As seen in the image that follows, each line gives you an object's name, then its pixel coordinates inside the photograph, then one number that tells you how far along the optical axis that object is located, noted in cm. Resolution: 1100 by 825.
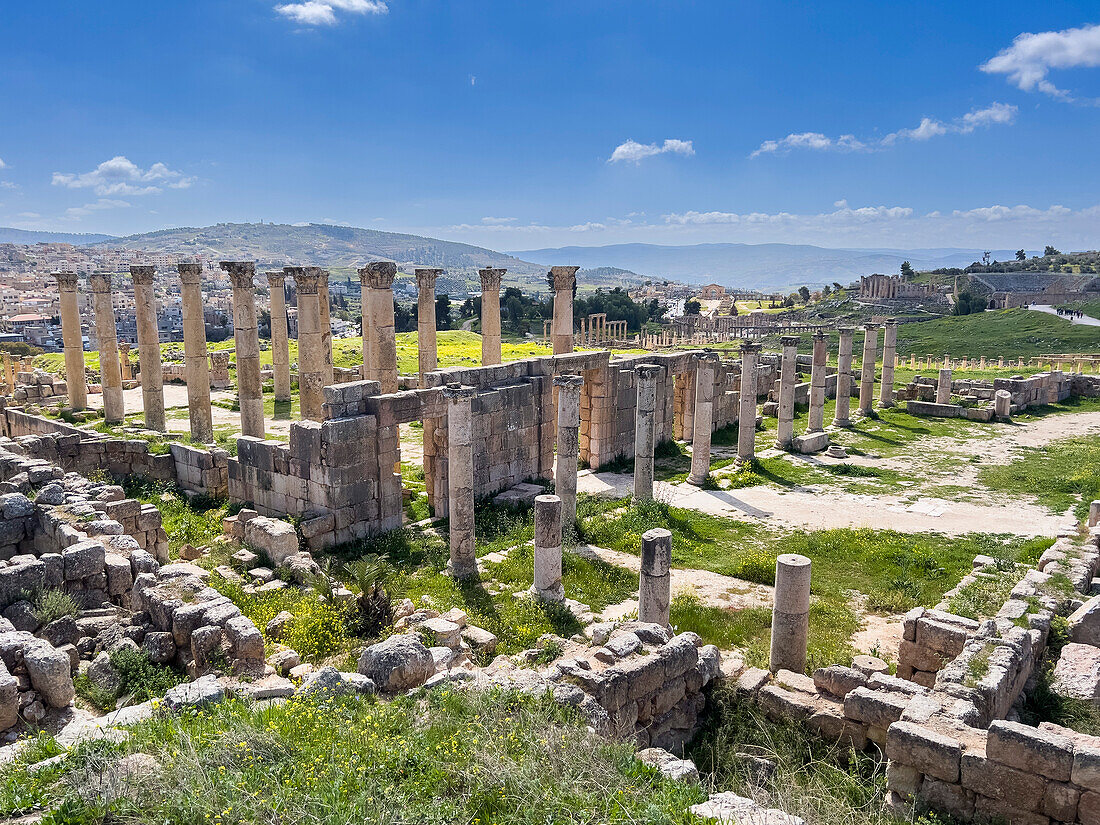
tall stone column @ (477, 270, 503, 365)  2702
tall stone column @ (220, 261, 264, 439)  2459
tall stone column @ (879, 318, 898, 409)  3478
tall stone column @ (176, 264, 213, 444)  2464
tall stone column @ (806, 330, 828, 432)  2786
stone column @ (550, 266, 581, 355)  2548
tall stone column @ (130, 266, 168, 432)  2600
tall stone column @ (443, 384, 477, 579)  1497
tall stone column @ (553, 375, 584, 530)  1708
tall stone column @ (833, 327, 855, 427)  3020
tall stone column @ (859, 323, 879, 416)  3253
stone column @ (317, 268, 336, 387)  2731
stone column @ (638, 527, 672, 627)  1198
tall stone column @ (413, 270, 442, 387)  2764
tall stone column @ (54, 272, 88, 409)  2888
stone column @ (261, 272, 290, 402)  3281
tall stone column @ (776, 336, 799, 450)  2638
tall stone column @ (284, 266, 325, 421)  2320
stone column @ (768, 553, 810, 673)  1082
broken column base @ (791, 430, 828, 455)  2623
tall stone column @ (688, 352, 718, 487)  2214
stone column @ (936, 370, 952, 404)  3349
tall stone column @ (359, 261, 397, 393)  2277
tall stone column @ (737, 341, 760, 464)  2400
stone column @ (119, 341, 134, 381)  3988
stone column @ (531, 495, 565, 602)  1363
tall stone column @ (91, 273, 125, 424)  2728
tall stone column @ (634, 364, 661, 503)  1925
